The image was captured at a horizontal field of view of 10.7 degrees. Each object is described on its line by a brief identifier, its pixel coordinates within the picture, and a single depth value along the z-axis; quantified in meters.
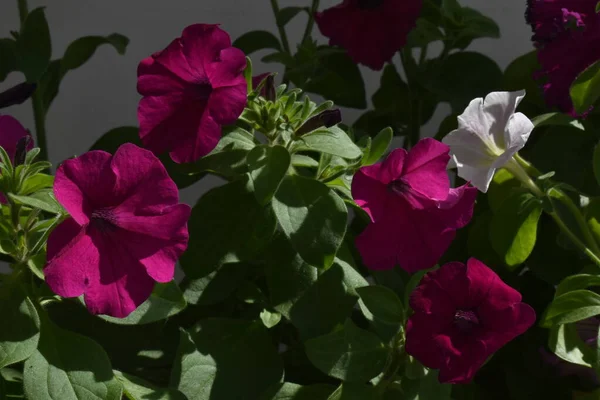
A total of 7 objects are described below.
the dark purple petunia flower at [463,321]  1.73
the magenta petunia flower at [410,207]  1.75
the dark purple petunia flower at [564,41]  1.85
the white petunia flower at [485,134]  1.77
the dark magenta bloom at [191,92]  1.74
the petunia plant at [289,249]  1.71
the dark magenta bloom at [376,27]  1.96
